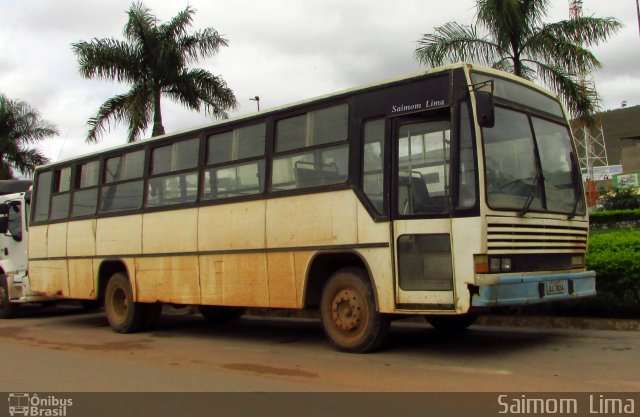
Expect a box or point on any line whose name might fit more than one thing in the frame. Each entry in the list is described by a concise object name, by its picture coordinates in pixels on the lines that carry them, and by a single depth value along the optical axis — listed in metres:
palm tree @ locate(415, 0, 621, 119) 15.39
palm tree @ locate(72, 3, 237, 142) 19.67
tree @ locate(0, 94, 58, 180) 31.38
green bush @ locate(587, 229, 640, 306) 8.28
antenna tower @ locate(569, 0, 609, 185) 16.03
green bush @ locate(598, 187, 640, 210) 26.30
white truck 13.88
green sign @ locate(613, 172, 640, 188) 48.17
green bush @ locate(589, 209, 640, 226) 19.86
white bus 6.59
